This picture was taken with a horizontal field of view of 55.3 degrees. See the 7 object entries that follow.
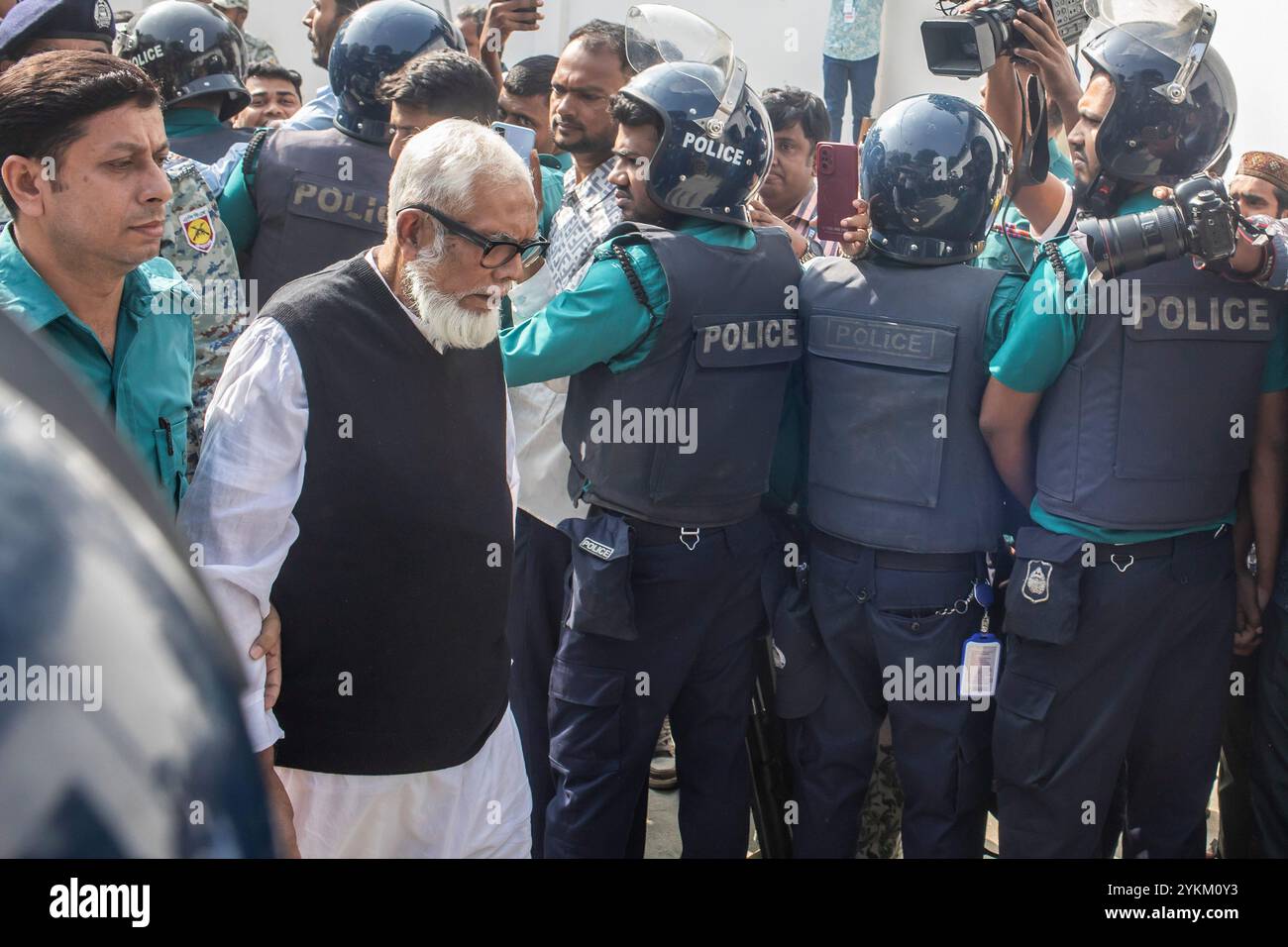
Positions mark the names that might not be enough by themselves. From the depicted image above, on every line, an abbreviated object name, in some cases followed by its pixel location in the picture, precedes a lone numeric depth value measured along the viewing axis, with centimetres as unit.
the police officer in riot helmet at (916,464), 296
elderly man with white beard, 203
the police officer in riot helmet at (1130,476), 282
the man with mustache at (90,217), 208
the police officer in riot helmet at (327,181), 355
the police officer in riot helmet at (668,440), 291
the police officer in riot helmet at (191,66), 389
